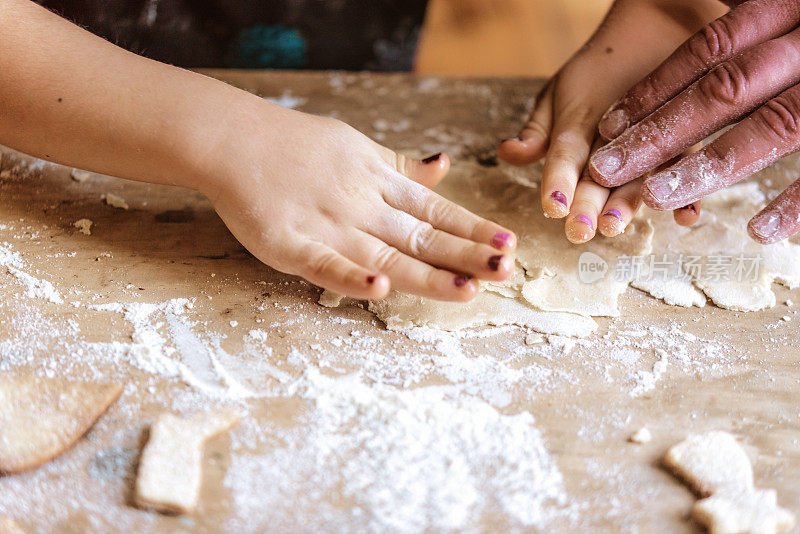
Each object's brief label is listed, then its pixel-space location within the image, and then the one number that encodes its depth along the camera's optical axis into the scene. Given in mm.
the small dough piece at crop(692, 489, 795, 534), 457
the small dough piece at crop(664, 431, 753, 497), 471
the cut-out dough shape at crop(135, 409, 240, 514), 456
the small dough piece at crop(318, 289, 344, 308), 535
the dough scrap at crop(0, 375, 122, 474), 466
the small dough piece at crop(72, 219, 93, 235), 561
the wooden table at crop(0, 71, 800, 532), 463
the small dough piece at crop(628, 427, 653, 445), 486
